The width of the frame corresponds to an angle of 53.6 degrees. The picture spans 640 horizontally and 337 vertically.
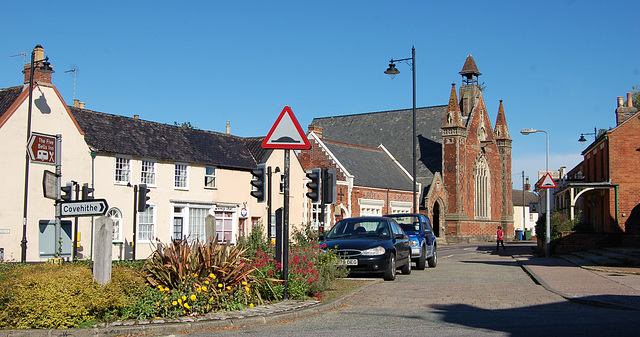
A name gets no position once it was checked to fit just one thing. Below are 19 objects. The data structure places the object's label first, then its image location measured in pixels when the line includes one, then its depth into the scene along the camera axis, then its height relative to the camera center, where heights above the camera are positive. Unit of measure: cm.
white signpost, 1050 -4
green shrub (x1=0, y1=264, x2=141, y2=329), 863 -133
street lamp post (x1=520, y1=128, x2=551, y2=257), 2562 -91
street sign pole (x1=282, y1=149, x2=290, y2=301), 1127 -55
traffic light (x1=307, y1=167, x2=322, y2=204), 1536 +46
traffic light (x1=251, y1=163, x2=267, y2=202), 1359 +50
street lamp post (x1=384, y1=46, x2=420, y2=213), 2741 +596
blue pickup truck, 1981 -95
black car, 1509 -91
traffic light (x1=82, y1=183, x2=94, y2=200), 1862 +43
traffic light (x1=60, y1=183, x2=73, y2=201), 1638 +42
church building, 5619 +522
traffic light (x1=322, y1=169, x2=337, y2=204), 1731 +55
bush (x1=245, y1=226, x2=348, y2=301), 1138 -123
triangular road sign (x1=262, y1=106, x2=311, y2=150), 1131 +129
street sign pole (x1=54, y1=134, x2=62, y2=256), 1337 +78
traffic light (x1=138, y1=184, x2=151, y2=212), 2663 +28
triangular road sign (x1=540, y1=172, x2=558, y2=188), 2387 +96
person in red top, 3547 -159
